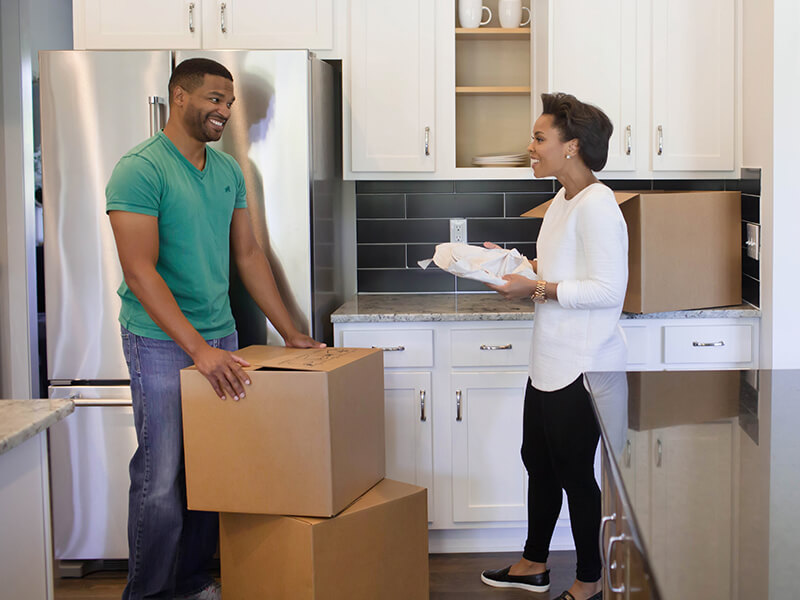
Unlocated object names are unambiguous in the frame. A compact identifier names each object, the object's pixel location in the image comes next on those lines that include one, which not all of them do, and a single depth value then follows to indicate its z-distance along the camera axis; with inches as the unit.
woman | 89.0
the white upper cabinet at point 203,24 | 121.3
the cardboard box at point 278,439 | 79.9
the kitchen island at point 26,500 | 54.2
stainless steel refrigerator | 109.0
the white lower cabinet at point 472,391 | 116.1
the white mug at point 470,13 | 128.0
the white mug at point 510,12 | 129.8
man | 85.4
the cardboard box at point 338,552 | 82.4
